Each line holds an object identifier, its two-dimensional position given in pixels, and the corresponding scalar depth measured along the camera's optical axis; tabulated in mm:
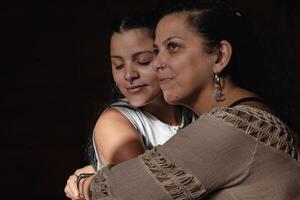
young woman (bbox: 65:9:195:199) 1975
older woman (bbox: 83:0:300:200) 1579
